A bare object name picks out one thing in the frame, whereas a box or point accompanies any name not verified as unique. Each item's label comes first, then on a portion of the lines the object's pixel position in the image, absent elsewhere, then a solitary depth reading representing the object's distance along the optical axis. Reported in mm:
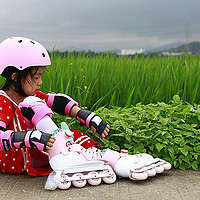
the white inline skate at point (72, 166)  1992
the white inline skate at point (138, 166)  2088
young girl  2062
